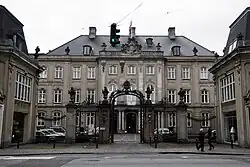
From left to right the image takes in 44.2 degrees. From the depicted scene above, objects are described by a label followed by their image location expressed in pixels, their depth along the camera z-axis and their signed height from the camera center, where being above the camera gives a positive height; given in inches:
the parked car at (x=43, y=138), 1249.7 -86.9
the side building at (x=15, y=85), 960.9 +110.5
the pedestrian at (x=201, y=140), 847.1 -64.7
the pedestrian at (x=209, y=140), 894.4 -67.1
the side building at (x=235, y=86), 969.5 +108.3
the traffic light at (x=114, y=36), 639.8 +170.0
